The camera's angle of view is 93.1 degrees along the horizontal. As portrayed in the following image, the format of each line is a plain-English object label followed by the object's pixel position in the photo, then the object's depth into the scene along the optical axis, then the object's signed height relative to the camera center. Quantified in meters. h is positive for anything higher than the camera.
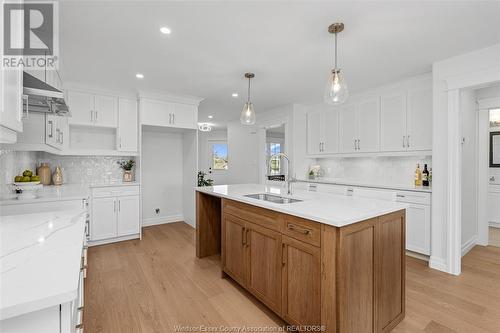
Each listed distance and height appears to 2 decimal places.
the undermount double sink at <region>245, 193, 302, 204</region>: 2.39 -0.34
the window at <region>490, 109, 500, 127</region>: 4.36 +0.88
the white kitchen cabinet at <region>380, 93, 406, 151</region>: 3.49 +0.65
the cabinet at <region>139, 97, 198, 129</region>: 4.03 +0.93
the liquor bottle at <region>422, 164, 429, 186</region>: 3.34 -0.17
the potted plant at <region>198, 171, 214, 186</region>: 5.27 -0.37
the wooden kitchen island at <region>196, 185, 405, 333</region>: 1.44 -0.68
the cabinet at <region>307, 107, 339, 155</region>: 4.45 +0.68
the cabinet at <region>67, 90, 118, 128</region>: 3.67 +0.90
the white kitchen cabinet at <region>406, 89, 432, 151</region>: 3.21 +0.64
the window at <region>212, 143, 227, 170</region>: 8.17 +0.32
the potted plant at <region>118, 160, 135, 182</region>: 4.20 -0.07
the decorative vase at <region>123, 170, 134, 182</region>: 4.20 -0.19
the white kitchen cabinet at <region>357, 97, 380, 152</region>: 3.80 +0.66
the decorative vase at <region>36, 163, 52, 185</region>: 3.43 -0.12
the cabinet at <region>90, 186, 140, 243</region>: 3.65 -0.78
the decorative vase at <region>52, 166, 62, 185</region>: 3.53 -0.18
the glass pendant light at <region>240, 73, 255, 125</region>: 3.02 +0.64
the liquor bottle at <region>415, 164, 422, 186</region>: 3.45 -0.17
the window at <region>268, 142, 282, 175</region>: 6.51 +0.09
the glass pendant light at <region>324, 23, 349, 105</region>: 2.08 +0.69
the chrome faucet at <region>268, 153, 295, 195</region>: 2.43 -0.17
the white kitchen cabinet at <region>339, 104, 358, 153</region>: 4.13 +0.65
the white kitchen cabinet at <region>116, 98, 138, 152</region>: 4.00 +0.68
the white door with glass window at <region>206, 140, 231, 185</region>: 8.09 +0.16
